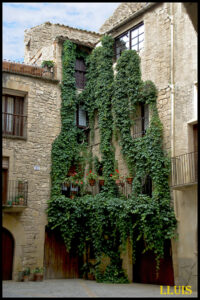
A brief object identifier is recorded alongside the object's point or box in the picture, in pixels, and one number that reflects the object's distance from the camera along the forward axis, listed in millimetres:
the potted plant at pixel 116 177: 15420
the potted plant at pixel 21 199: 15461
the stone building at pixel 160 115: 13109
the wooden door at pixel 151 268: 13836
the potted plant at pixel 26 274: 15203
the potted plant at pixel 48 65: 17719
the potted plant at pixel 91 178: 16231
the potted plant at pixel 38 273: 15281
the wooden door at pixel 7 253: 15328
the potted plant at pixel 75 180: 16516
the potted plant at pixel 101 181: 16234
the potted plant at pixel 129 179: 14984
